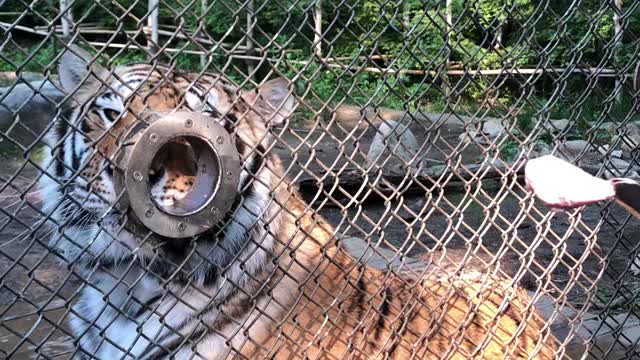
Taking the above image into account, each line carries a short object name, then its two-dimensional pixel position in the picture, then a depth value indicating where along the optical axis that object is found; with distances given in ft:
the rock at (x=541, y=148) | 24.81
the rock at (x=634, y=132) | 25.46
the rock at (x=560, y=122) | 32.65
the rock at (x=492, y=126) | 35.42
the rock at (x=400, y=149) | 26.22
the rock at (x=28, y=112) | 27.22
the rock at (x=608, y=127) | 30.15
